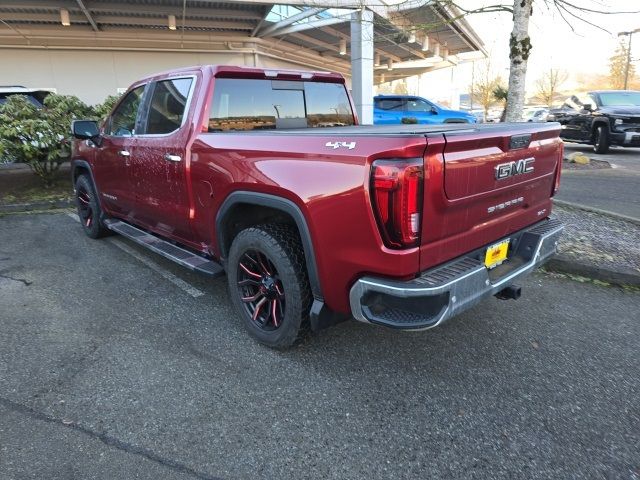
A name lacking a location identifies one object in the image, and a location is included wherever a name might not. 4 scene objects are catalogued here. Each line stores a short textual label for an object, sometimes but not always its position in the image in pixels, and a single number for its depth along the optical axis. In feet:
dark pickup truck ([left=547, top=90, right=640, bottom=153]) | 39.75
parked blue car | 55.21
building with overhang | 44.60
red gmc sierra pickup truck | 7.56
